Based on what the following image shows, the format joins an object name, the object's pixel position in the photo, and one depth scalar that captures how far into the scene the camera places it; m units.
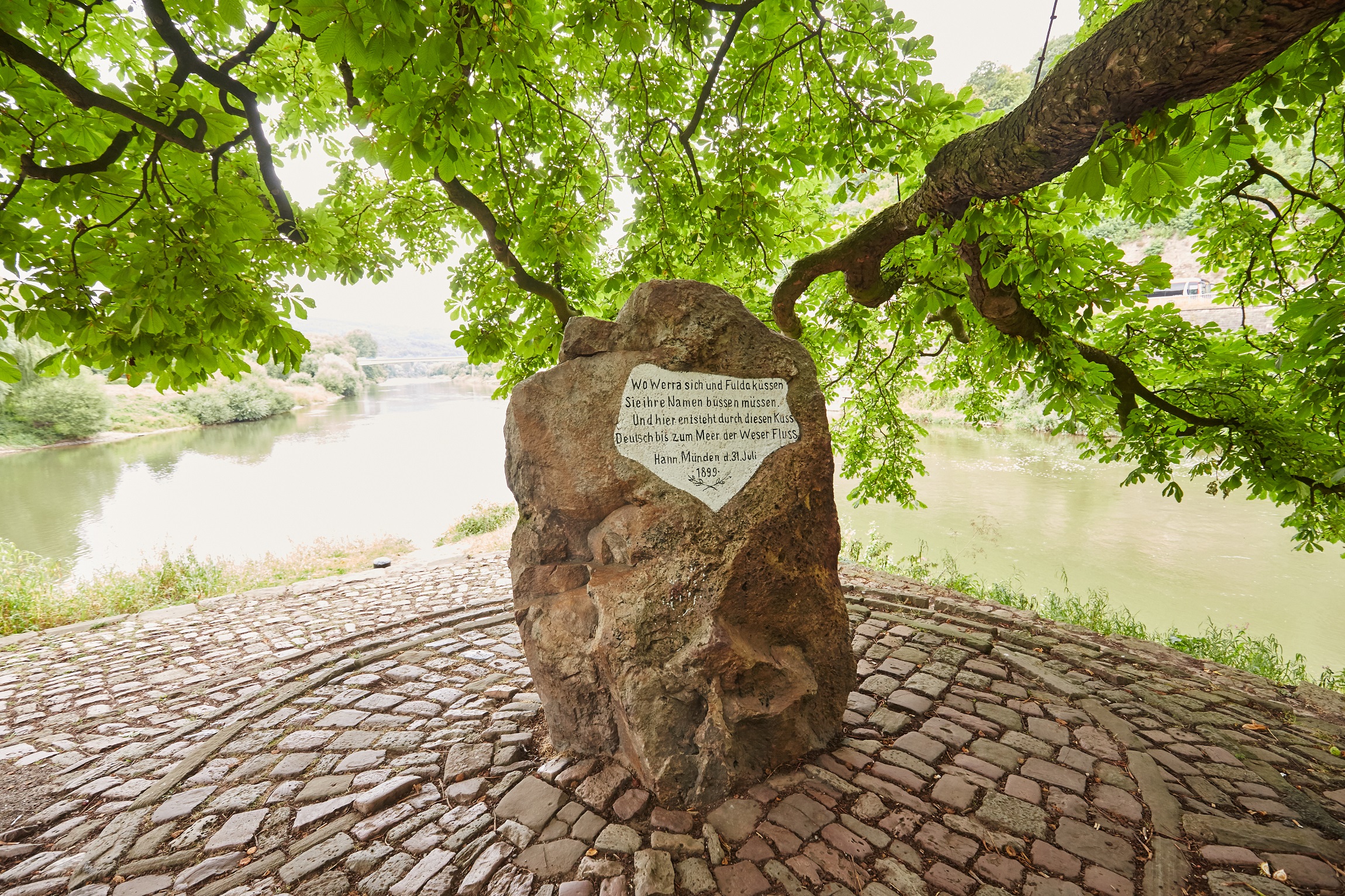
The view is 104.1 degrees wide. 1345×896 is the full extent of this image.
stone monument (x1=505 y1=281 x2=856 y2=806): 2.72
